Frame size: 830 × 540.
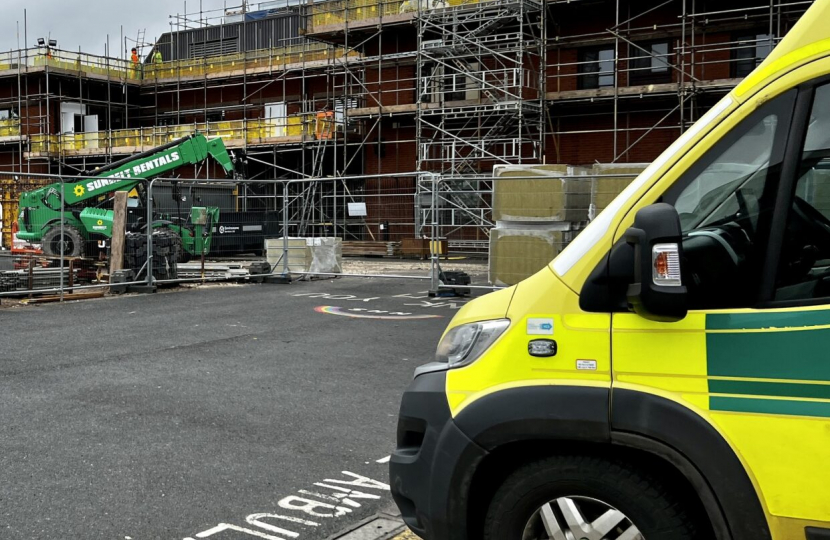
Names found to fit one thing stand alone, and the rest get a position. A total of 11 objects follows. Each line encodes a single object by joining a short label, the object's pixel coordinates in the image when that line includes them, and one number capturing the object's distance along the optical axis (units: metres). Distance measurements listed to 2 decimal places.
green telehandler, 16.92
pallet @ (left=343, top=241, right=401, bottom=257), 23.04
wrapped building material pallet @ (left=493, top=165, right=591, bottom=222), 13.27
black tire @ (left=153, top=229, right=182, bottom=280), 15.86
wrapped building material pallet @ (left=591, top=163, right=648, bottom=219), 13.10
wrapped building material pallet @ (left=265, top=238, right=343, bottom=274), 18.09
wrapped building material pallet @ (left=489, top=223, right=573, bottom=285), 13.40
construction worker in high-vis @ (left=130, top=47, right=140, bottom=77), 40.84
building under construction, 24.95
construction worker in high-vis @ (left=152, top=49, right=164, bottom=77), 40.28
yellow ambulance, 2.64
